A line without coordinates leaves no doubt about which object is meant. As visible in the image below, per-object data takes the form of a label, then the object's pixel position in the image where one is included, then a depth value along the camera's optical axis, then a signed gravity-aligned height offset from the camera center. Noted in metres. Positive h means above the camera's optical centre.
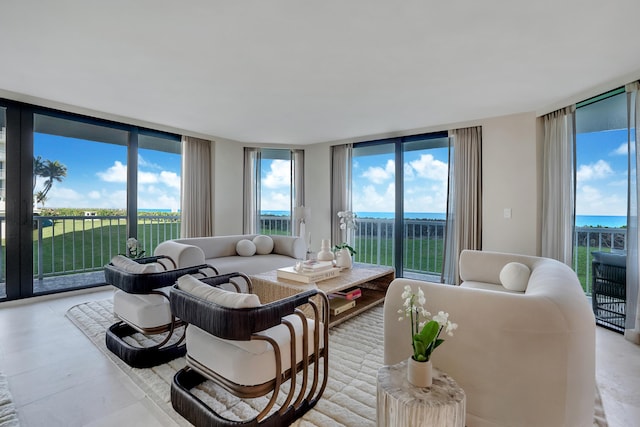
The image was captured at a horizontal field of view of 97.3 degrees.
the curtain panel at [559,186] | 3.35 +0.31
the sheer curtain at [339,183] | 5.34 +0.53
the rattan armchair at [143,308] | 2.02 -0.72
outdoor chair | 2.87 -0.83
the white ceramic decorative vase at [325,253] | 3.46 -0.52
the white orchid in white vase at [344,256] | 3.48 -0.56
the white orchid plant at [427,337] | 1.20 -0.55
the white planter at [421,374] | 1.20 -0.70
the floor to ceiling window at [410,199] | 4.76 +0.21
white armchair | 1.24 -0.67
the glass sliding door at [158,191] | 5.29 +0.44
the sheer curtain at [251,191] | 5.65 +0.40
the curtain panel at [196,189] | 4.87 +0.39
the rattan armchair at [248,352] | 1.31 -0.72
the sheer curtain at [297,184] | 5.83 +0.56
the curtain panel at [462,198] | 4.11 +0.19
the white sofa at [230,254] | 3.30 -0.59
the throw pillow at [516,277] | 2.32 -0.55
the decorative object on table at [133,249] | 3.89 -0.53
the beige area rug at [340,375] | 1.58 -1.15
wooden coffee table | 2.71 -0.74
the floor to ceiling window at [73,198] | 3.42 +0.22
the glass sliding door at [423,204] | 4.74 +0.11
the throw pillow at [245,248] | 4.19 -0.55
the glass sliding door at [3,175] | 3.36 +0.43
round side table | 1.08 -0.76
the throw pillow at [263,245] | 4.39 -0.53
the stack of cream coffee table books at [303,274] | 2.81 -0.66
